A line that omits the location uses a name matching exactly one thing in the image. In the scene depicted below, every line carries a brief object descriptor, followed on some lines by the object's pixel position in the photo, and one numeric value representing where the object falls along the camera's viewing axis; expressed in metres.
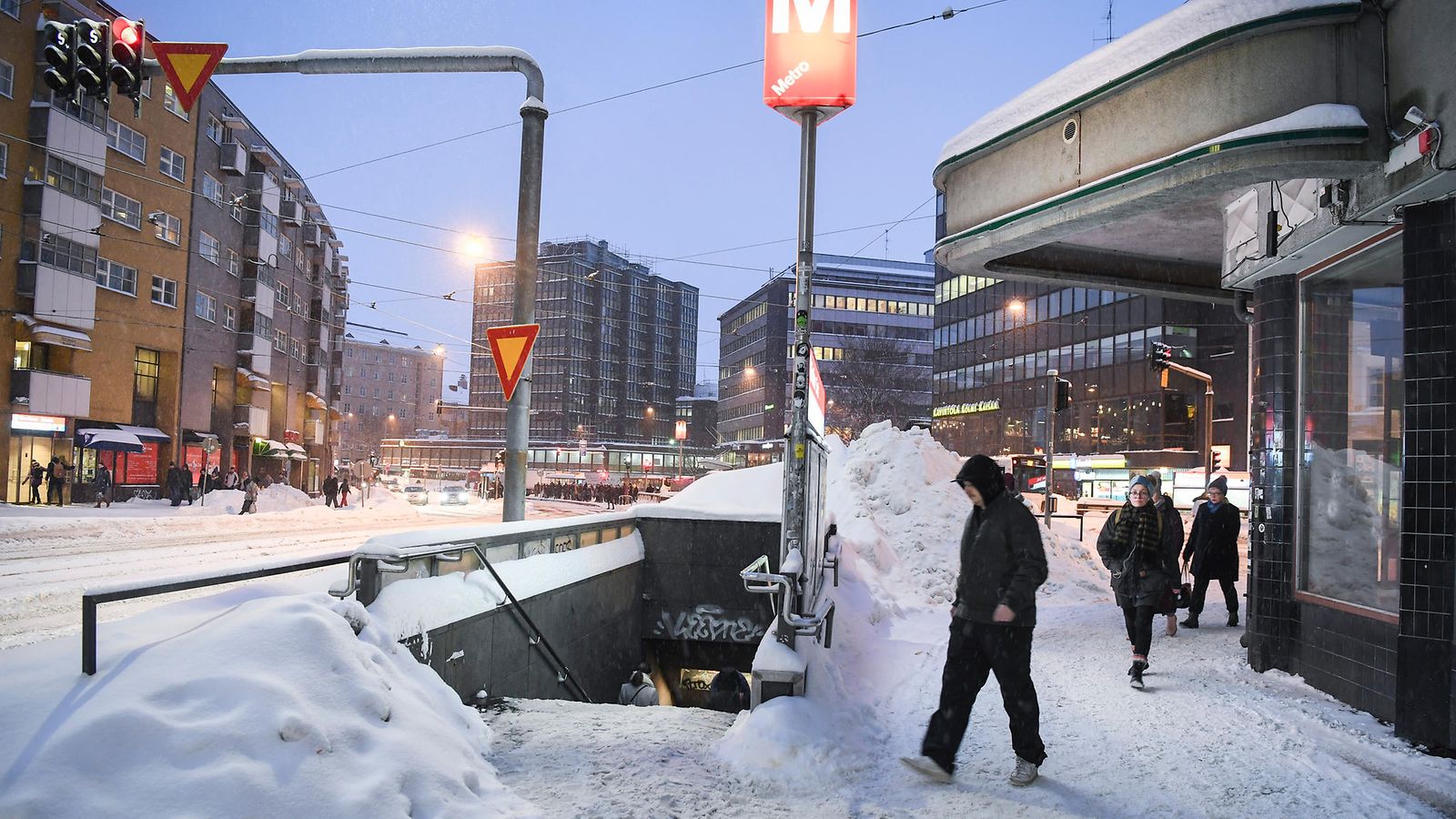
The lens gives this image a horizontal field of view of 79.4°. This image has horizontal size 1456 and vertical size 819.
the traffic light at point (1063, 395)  25.21
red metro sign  7.27
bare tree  53.84
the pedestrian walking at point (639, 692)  10.37
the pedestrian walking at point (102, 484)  30.73
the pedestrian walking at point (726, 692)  9.20
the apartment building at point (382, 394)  130.00
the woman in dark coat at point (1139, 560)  7.28
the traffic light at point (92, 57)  9.24
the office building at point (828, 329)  97.62
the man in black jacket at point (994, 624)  4.86
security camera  5.44
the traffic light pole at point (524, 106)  9.34
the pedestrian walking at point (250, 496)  30.22
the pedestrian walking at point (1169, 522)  9.07
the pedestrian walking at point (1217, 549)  10.11
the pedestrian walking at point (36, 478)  28.62
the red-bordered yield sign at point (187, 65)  9.03
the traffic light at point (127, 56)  9.52
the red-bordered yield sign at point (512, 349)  8.93
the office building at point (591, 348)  121.06
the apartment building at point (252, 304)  39.75
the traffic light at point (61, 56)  9.33
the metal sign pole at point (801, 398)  6.53
